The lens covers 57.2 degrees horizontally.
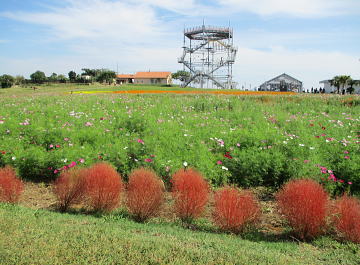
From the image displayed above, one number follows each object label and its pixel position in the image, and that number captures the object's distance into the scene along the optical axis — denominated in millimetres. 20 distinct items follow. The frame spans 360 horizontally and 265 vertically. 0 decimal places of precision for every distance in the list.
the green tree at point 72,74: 67688
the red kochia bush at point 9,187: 5406
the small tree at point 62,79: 56375
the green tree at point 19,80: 55522
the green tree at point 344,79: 43859
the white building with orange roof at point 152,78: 70375
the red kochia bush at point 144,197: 4789
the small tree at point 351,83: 40550
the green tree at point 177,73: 78031
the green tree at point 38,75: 68050
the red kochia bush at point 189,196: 4711
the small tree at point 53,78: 60156
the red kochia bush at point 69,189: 5266
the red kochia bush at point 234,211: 4391
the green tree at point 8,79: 54688
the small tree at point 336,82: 45219
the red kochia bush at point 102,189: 5051
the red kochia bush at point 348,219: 4082
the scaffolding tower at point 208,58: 42778
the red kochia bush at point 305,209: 4215
